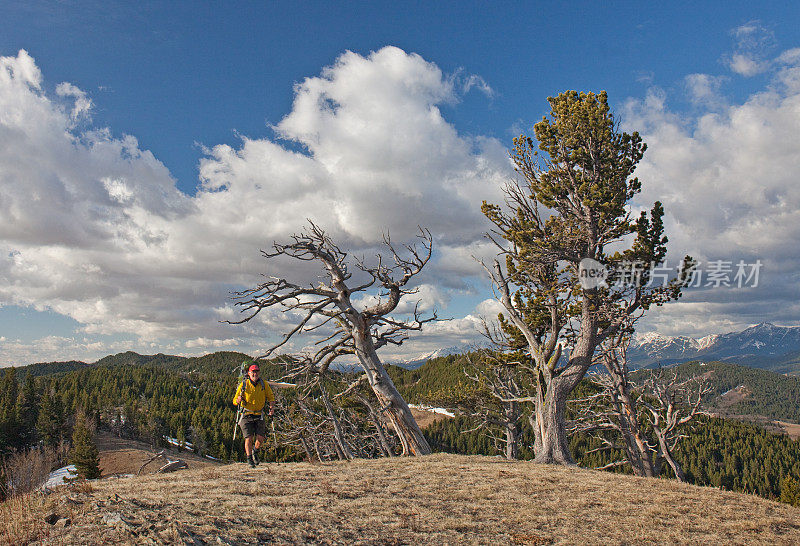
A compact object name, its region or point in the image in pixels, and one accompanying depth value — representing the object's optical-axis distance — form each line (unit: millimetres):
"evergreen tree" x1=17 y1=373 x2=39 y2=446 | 77375
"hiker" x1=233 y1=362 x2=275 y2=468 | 9930
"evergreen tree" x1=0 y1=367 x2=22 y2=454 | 70250
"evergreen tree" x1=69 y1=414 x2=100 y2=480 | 48216
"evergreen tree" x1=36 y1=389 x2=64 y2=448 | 79606
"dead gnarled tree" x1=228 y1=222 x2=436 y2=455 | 14203
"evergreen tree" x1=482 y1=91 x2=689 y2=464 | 14172
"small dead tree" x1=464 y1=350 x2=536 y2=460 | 18734
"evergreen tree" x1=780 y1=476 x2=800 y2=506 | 41512
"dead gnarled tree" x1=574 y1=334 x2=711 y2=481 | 18578
